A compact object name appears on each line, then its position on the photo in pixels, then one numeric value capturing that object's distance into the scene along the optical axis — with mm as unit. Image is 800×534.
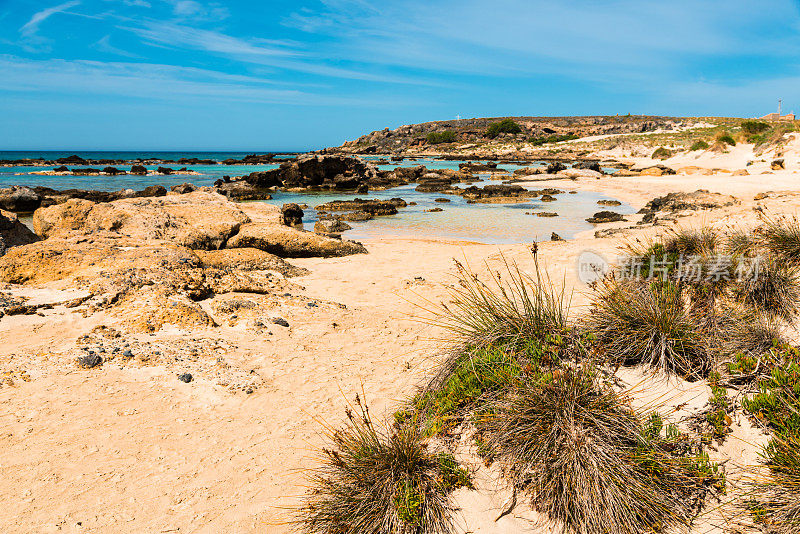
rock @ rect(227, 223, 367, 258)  11062
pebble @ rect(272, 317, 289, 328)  6242
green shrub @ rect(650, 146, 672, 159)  42450
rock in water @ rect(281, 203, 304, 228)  16314
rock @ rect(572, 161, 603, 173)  40312
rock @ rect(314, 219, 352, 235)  16203
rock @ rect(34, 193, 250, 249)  10250
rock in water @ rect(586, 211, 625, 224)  16844
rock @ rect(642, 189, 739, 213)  14398
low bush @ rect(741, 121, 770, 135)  36472
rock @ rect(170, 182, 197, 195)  23969
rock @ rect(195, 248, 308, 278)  8922
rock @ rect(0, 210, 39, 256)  10609
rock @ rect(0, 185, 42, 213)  18969
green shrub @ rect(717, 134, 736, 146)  32156
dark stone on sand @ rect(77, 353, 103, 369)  4688
